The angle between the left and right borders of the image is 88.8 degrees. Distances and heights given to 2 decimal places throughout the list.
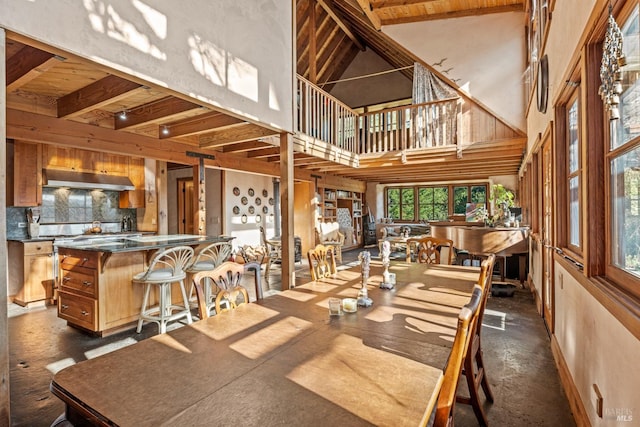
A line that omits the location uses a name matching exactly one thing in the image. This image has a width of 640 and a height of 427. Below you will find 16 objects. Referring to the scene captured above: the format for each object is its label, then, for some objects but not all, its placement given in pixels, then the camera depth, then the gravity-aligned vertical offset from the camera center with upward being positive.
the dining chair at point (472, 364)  1.79 -0.84
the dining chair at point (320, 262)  2.68 -0.41
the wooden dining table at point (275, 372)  0.87 -0.52
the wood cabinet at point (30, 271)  4.33 -0.71
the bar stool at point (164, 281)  3.31 -0.65
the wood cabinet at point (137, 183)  6.06 +0.64
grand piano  4.62 -0.39
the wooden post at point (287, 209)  4.13 +0.08
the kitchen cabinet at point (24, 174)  4.48 +0.63
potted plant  5.18 +0.15
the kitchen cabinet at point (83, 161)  5.01 +0.95
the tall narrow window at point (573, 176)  2.41 +0.28
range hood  4.90 +0.60
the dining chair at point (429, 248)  3.54 -0.38
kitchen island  3.26 -0.69
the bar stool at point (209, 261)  3.93 -0.57
